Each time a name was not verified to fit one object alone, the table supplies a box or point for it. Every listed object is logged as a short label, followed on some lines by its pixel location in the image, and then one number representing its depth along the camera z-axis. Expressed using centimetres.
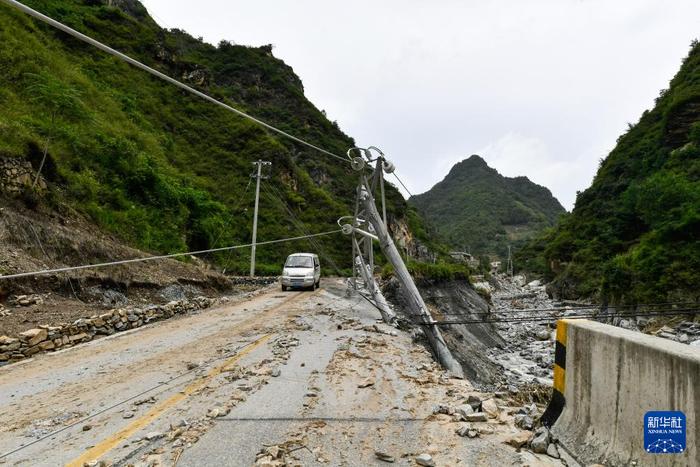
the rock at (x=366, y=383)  560
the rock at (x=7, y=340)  698
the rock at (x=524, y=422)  392
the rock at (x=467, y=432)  383
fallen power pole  1011
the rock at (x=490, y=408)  430
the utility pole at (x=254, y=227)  2536
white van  1847
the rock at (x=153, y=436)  373
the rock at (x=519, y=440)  356
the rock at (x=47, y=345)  762
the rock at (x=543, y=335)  2635
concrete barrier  235
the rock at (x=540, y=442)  341
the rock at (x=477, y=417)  417
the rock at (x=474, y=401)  448
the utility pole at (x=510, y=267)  10102
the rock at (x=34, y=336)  739
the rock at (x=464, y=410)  426
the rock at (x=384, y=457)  342
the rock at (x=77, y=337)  833
